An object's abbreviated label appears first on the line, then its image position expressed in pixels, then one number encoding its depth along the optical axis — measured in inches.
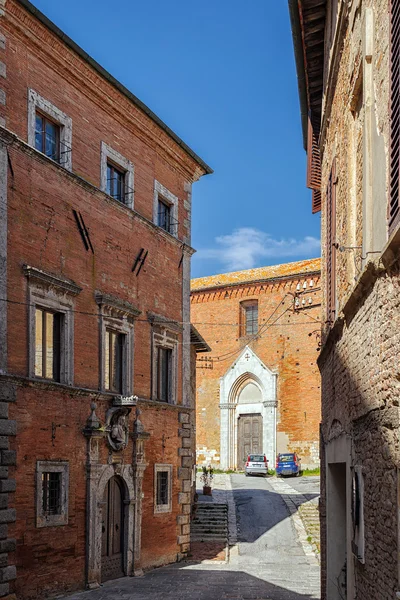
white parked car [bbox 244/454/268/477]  1444.4
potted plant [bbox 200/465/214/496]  1147.9
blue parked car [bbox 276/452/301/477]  1414.9
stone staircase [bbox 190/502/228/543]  914.1
